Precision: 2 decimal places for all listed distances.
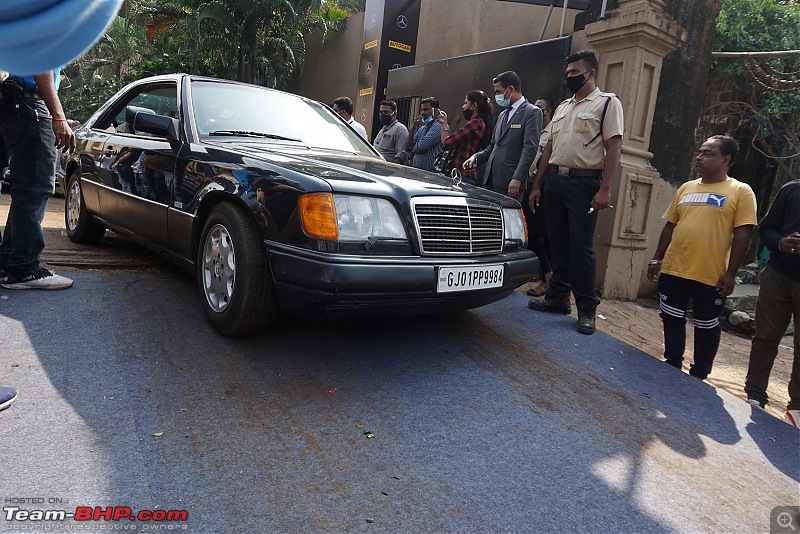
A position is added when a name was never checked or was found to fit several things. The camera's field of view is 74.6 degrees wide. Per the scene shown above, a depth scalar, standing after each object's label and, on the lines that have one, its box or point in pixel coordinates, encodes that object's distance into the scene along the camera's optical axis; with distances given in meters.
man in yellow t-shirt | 3.51
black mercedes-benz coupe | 2.43
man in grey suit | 4.59
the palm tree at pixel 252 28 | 13.80
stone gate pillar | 5.73
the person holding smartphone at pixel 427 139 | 6.39
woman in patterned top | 5.39
